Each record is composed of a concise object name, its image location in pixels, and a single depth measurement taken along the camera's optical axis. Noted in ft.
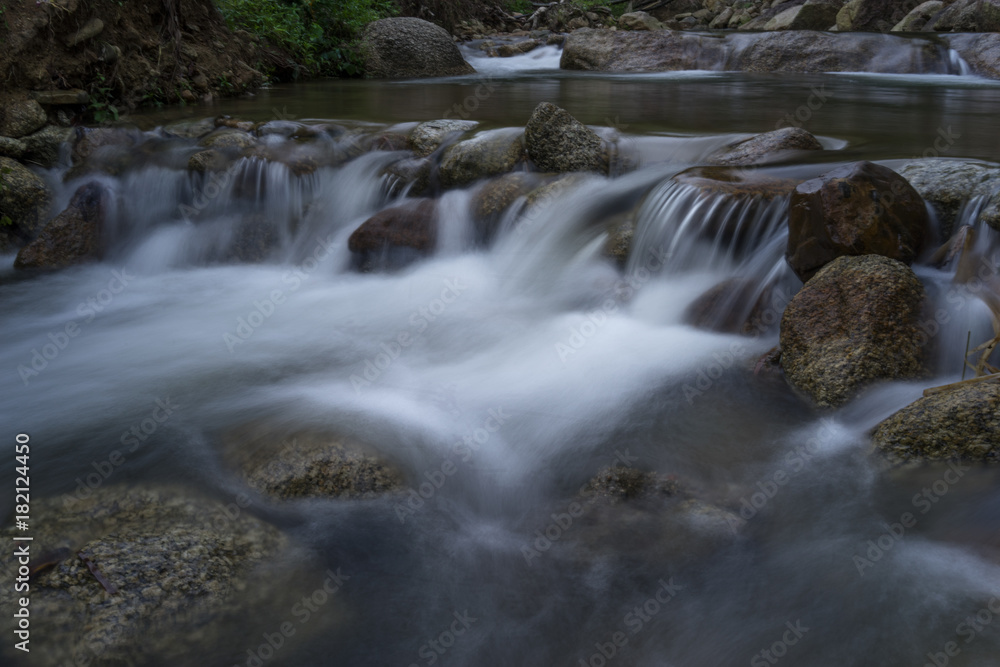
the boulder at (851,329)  11.26
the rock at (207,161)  22.12
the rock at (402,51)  40.68
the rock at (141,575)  7.66
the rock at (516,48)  48.85
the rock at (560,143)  19.31
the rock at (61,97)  24.14
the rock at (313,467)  10.06
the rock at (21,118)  22.62
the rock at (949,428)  9.26
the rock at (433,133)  21.93
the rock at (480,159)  19.88
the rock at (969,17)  41.32
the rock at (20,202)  20.86
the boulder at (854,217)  12.68
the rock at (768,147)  18.12
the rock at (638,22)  61.82
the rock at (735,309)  13.66
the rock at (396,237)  19.04
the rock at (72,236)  19.90
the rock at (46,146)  22.80
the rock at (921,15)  46.65
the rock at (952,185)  13.56
